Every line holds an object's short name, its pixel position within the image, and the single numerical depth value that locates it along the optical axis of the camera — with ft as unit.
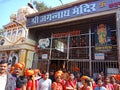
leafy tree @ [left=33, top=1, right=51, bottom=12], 53.69
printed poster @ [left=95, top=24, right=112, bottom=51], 14.07
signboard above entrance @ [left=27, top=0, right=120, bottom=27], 13.45
